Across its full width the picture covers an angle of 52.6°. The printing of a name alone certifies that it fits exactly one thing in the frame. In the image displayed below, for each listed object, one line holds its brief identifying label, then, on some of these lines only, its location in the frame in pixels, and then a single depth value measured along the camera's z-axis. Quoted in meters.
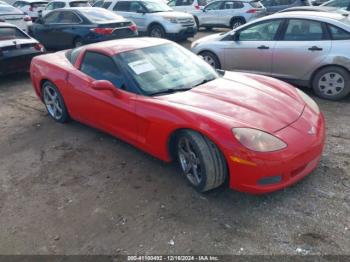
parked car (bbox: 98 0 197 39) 12.49
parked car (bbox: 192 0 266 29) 14.35
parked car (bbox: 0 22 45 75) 7.96
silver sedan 5.99
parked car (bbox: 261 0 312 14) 14.07
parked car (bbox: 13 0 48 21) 17.89
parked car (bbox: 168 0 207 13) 16.42
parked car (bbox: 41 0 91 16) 14.83
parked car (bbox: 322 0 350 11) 12.06
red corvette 3.17
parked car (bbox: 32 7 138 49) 10.16
